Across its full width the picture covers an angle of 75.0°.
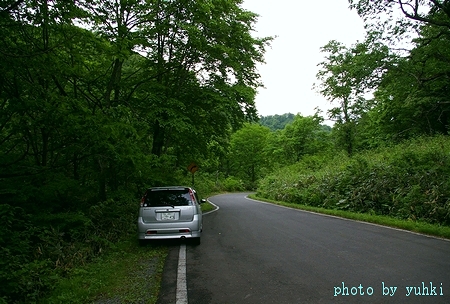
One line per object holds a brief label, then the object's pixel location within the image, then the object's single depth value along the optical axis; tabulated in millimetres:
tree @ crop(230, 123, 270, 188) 59719
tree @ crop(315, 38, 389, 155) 14242
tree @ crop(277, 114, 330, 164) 43625
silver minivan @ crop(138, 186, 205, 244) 7480
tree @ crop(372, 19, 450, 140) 13844
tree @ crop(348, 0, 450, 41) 11648
